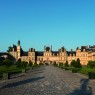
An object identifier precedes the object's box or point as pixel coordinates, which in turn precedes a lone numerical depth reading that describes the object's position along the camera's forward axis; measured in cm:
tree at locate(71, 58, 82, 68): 3033
